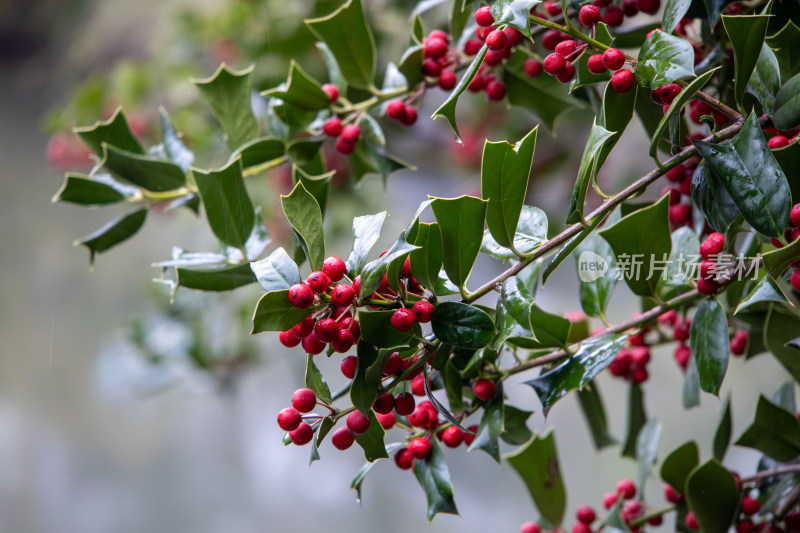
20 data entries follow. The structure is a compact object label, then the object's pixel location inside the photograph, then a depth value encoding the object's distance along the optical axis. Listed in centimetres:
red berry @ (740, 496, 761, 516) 98
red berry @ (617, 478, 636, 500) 105
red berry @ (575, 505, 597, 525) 103
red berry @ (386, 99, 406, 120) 100
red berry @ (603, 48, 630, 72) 89
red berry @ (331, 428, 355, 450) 90
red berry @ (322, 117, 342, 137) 101
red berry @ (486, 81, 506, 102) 100
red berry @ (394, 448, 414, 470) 94
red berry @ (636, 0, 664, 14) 97
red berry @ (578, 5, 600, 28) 90
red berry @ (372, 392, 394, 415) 89
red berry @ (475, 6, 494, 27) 91
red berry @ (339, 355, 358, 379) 89
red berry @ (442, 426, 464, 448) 94
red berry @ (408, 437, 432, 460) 93
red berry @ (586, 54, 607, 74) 89
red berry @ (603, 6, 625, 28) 96
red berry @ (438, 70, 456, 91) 99
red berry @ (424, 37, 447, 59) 99
